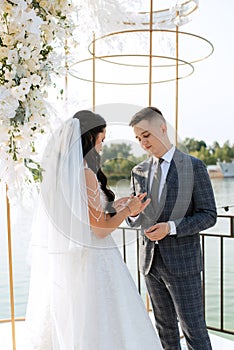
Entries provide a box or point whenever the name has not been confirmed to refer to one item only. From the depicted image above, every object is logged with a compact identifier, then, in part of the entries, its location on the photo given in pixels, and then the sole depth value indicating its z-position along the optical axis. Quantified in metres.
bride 2.00
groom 2.14
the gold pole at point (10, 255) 2.09
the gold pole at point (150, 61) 2.58
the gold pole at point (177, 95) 3.00
